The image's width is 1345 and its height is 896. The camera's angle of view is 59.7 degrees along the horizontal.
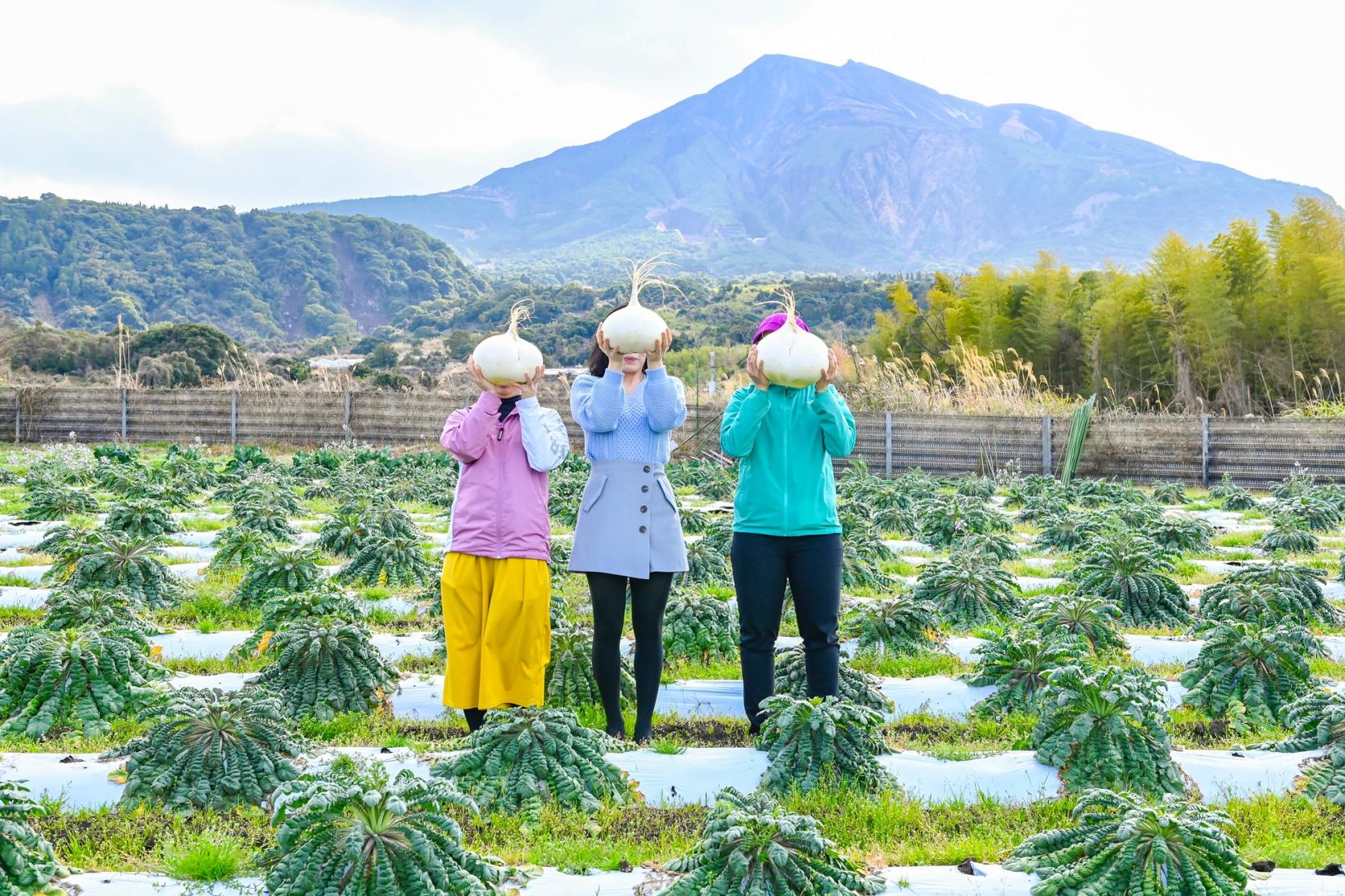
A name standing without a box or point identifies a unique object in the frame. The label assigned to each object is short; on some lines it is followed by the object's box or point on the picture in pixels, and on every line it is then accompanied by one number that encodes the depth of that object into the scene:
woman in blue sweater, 3.93
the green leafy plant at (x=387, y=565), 7.08
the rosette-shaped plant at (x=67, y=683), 4.11
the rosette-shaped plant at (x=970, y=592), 6.09
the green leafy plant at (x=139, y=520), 8.17
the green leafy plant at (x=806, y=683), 4.29
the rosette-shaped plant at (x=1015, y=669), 4.43
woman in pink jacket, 3.96
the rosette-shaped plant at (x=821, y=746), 3.52
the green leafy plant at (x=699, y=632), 5.48
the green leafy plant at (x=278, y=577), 6.15
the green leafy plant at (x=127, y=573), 6.25
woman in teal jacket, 3.96
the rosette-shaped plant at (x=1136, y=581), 6.06
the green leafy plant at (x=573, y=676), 4.48
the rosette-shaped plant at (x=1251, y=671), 4.28
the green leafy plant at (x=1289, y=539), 8.38
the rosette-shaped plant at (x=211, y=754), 3.36
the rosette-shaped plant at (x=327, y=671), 4.34
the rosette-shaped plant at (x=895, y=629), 5.43
